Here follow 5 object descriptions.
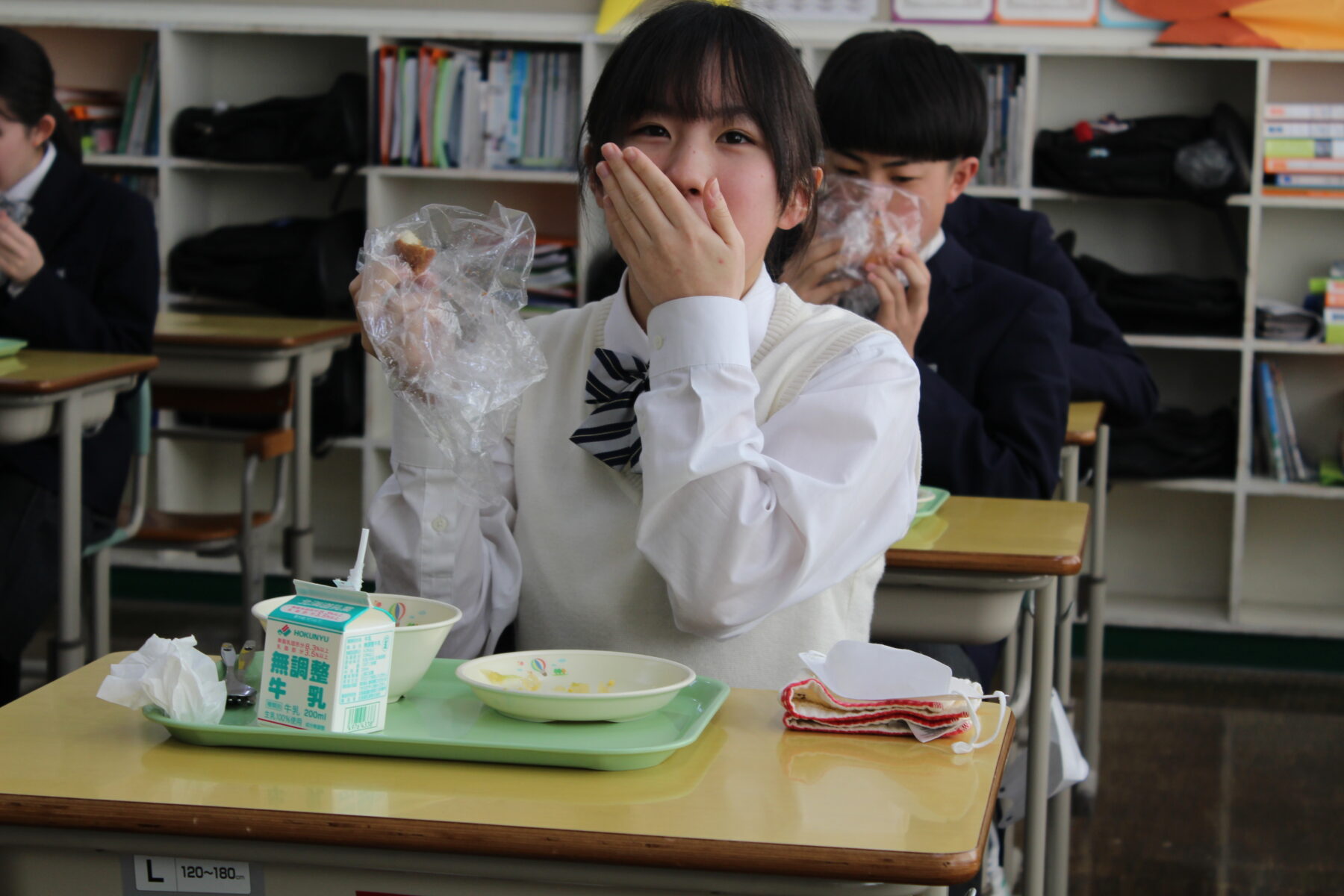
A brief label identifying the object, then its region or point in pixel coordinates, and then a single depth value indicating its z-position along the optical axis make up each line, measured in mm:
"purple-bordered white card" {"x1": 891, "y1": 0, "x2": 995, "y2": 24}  4070
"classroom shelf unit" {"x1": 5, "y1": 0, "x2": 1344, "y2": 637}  3992
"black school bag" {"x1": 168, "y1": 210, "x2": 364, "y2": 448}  4250
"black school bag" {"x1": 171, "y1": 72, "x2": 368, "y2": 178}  4199
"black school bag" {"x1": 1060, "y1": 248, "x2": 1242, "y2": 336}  3928
